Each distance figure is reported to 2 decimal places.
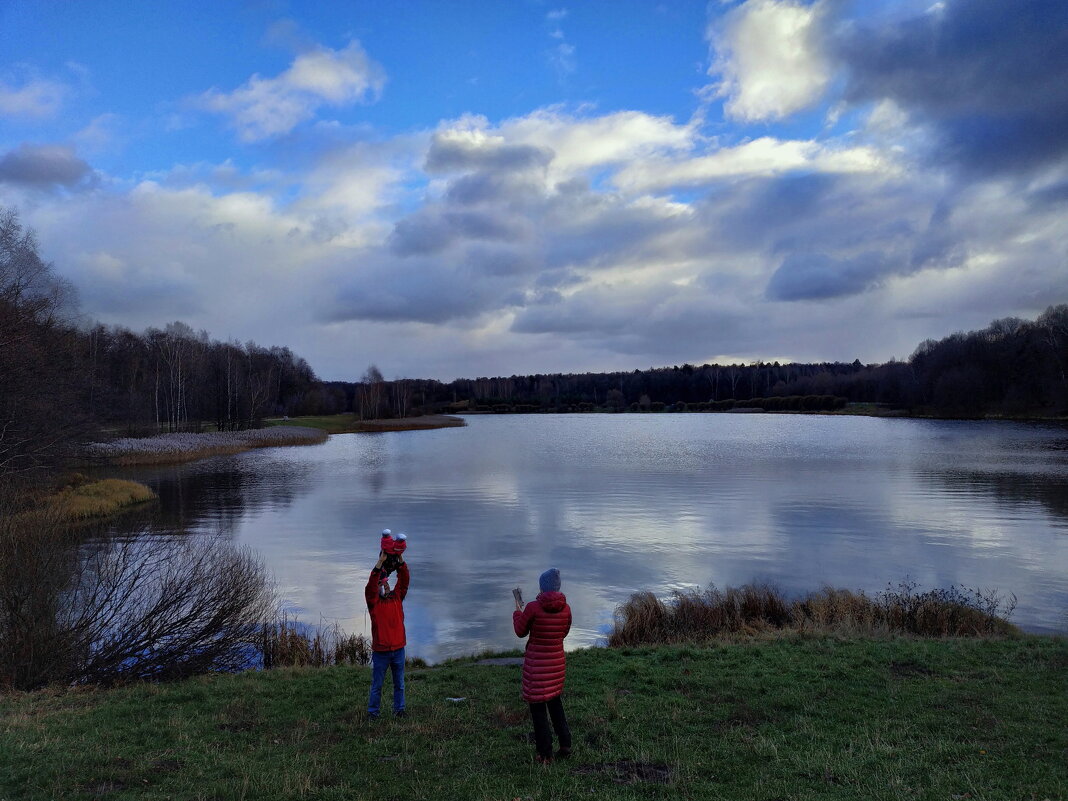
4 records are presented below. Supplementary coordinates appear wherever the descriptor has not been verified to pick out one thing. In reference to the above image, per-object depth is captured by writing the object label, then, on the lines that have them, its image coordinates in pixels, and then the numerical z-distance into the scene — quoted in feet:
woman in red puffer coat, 20.90
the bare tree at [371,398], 415.44
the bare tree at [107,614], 34.60
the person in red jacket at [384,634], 25.40
